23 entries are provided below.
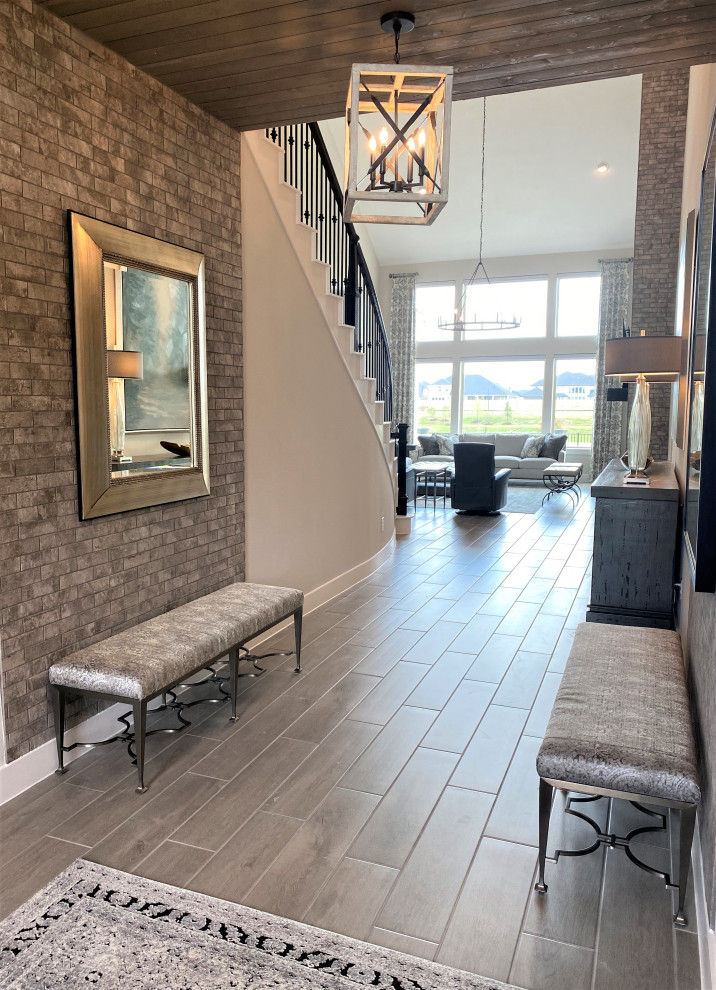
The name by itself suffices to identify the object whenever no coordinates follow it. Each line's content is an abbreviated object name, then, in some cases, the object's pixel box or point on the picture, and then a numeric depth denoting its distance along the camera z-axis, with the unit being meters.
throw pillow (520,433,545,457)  12.75
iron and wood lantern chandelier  1.99
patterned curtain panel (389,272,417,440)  13.91
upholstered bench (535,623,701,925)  1.96
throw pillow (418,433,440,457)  12.91
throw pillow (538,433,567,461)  12.52
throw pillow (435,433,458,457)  12.84
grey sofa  12.47
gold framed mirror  2.89
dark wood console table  3.90
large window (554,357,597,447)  13.02
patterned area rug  1.81
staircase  4.49
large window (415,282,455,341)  13.91
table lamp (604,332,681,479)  4.28
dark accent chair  9.07
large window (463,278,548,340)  13.15
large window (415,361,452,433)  14.06
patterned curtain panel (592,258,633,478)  12.33
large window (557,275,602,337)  12.82
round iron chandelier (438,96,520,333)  10.19
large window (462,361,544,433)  13.46
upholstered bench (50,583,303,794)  2.65
